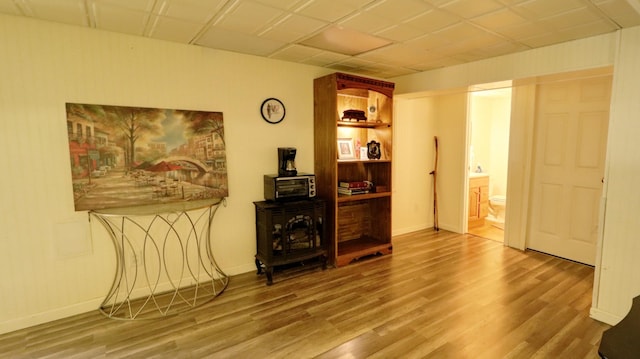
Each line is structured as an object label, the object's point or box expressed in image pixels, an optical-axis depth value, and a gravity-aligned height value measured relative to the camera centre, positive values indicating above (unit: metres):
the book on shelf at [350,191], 3.94 -0.51
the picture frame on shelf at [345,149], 4.10 +0.00
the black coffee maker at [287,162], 3.58 -0.14
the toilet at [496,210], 5.66 -1.14
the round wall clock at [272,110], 3.59 +0.45
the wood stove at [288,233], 3.34 -0.91
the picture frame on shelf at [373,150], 4.17 -0.01
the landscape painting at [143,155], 2.70 -0.05
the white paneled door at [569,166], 3.70 -0.22
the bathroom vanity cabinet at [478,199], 5.53 -0.89
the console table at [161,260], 2.83 -1.08
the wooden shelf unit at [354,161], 3.71 -0.14
